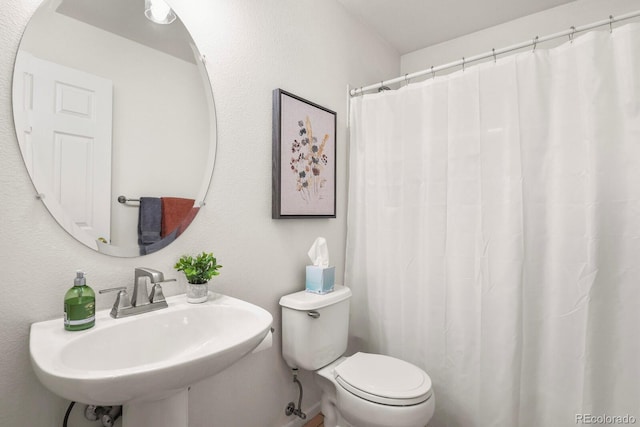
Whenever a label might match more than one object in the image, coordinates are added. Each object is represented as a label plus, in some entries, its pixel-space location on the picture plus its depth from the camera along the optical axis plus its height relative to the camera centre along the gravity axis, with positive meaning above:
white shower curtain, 1.30 -0.06
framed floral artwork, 1.54 +0.34
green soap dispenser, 0.84 -0.23
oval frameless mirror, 0.90 +0.33
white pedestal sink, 0.65 -0.34
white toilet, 1.28 -0.69
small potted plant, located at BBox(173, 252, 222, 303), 1.12 -0.18
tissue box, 1.60 -0.30
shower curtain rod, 1.29 +0.83
